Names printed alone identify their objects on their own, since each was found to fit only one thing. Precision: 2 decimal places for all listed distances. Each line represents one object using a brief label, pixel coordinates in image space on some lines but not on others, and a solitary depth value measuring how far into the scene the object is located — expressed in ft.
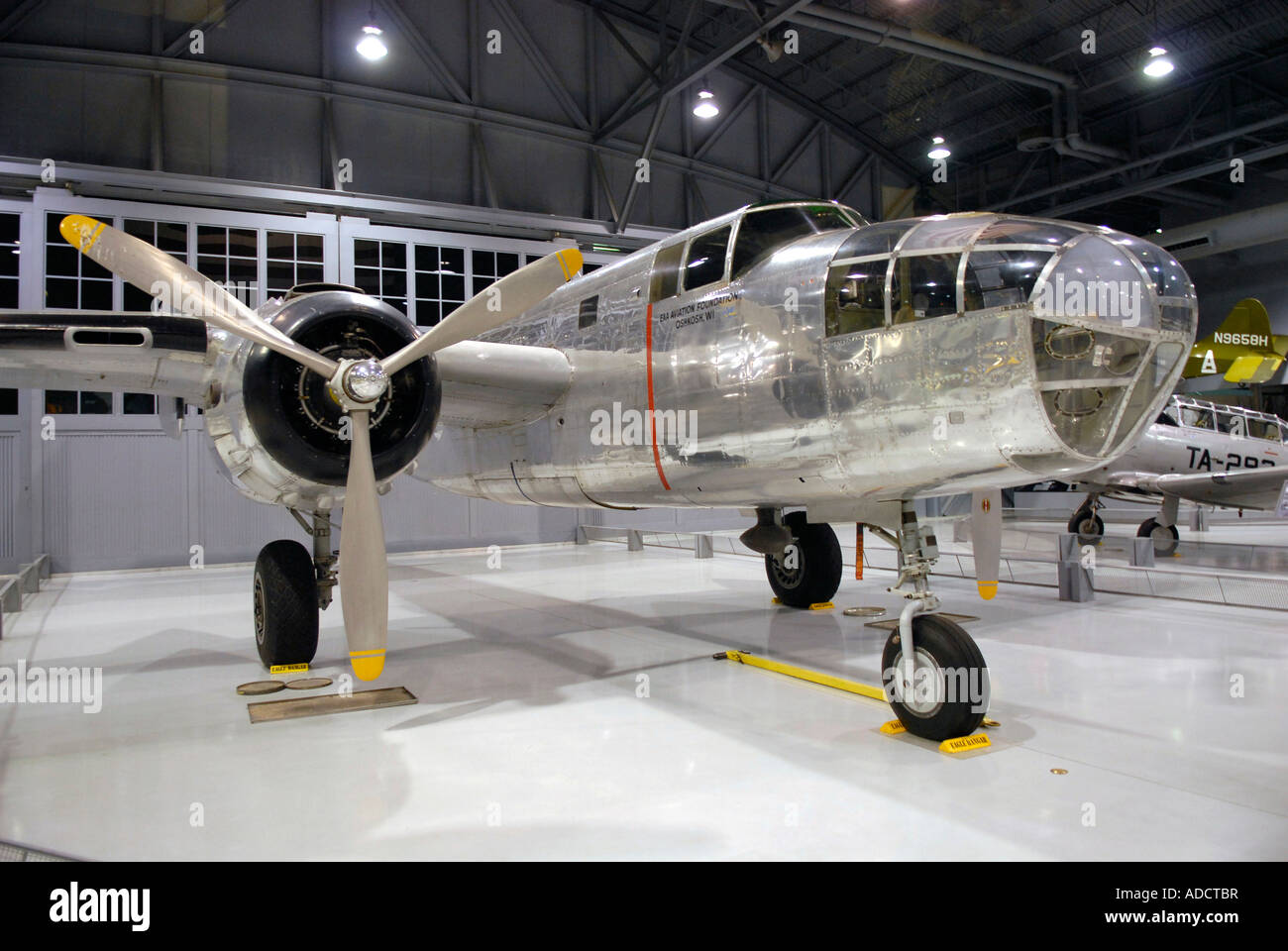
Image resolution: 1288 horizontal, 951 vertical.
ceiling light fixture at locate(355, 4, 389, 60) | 49.73
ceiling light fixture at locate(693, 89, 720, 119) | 62.69
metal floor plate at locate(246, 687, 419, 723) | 18.72
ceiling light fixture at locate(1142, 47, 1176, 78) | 53.36
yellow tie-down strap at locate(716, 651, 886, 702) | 19.51
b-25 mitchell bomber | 14.34
